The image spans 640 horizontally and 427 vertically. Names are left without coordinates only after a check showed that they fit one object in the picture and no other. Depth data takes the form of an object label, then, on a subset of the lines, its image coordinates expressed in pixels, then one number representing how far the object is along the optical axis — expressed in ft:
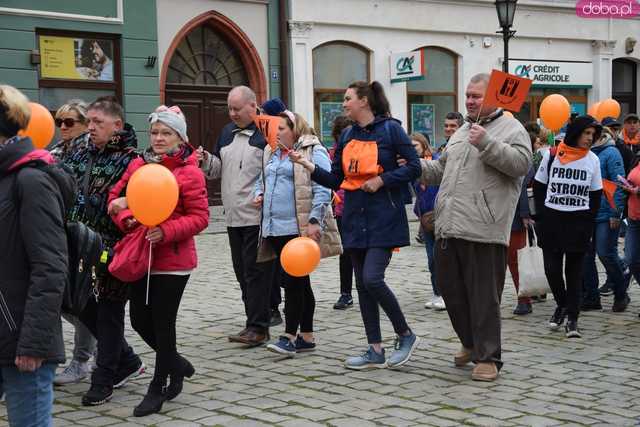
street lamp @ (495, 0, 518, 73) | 61.00
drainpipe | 71.67
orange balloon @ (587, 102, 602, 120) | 41.09
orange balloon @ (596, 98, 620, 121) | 39.86
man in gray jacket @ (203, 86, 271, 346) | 24.52
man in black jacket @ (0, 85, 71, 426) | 11.86
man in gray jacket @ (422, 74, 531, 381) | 20.77
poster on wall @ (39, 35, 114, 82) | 61.00
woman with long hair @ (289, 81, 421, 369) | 21.63
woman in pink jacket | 18.38
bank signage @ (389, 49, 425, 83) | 75.41
